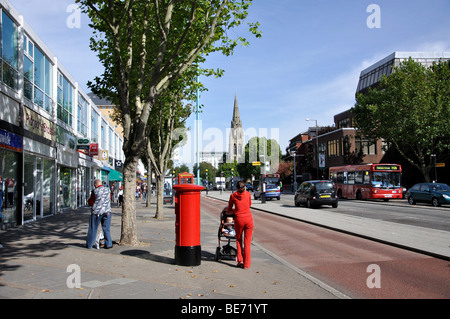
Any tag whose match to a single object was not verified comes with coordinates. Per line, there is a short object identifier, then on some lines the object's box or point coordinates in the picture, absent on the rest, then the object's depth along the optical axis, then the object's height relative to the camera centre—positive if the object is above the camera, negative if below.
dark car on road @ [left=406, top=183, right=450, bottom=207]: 24.17 -1.34
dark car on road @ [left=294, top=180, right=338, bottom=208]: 24.70 -1.26
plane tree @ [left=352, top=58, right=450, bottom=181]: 35.84 +6.23
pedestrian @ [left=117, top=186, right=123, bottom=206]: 27.51 -1.52
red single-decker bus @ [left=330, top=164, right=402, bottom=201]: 31.25 -0.61
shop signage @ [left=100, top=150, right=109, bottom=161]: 34.83 +1.95
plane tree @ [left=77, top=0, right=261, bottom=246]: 9.83 +4.13
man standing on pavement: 9.51 -0.88
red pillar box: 7.54 -1.00
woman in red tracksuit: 7.46 -0.90
